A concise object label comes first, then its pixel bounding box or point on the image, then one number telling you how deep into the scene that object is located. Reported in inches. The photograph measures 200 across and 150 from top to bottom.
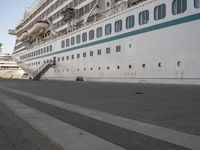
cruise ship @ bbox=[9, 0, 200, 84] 487.7
